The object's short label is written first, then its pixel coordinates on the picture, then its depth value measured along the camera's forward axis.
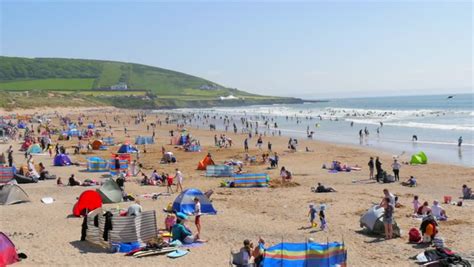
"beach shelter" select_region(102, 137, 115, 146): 36.64
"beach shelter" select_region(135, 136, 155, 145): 38.00
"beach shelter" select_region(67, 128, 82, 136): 42.88
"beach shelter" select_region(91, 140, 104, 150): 33.90
